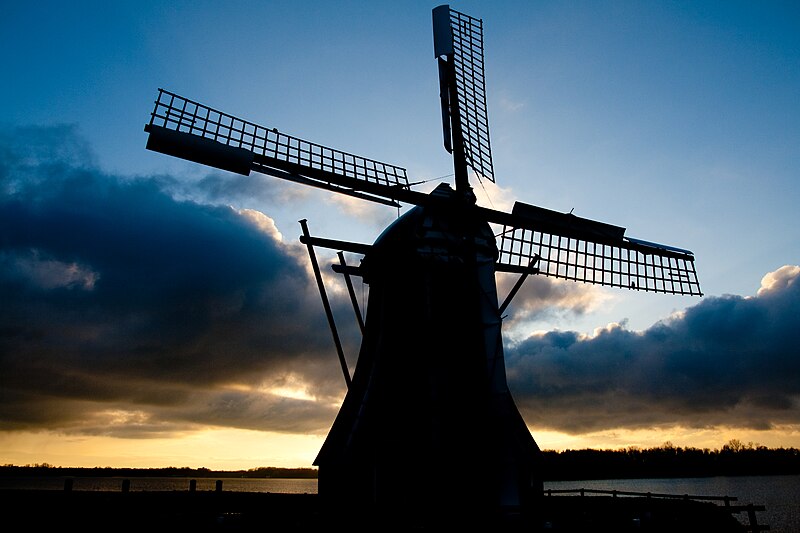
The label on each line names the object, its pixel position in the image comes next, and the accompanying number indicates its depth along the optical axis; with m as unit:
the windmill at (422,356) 16.84
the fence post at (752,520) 21.39
